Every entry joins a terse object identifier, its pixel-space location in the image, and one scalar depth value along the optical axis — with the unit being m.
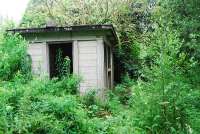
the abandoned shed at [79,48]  6.37
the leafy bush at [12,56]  5.09
